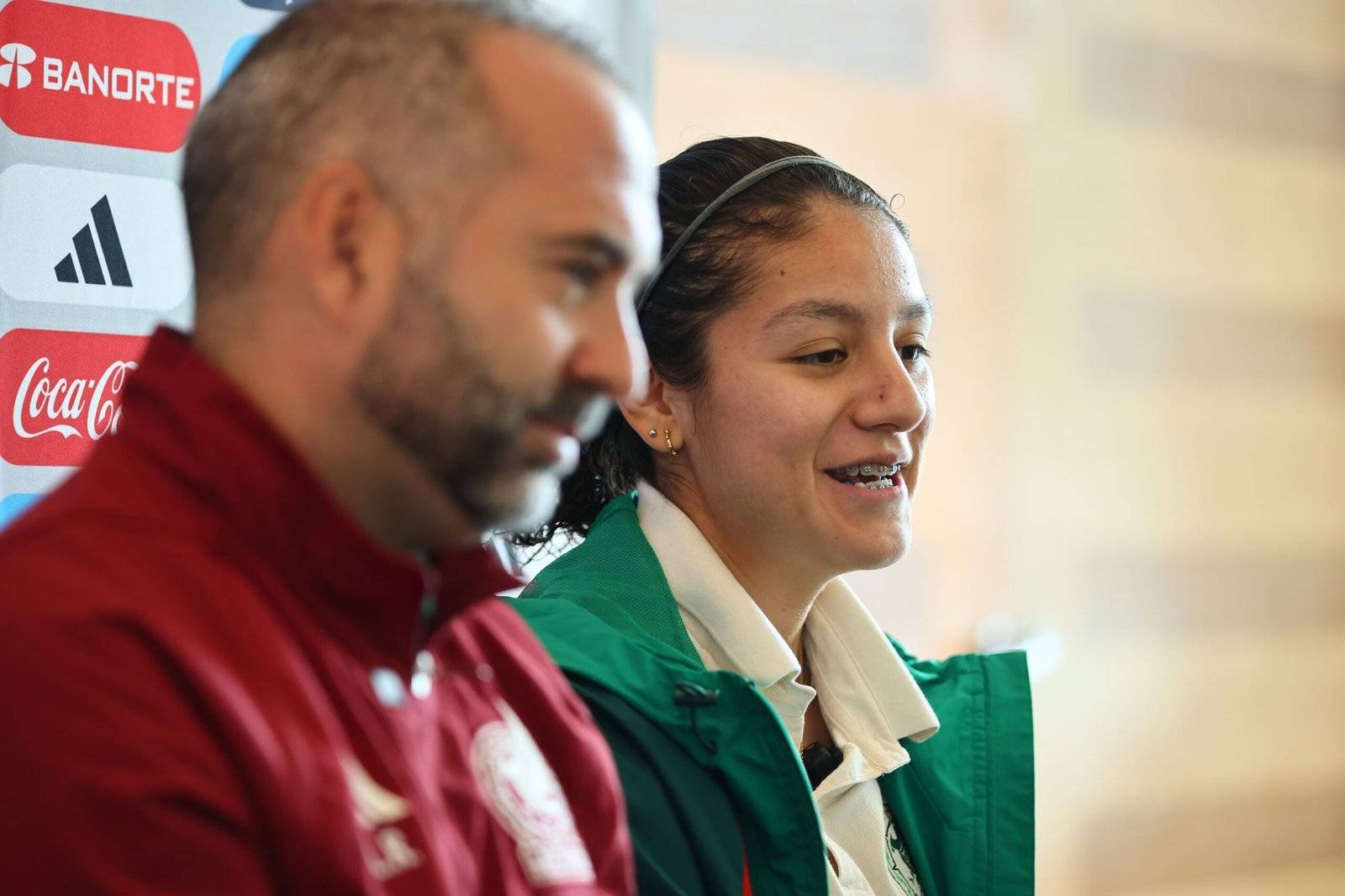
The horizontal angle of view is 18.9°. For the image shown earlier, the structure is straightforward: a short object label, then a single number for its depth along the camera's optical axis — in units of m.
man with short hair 1.54
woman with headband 2.15
